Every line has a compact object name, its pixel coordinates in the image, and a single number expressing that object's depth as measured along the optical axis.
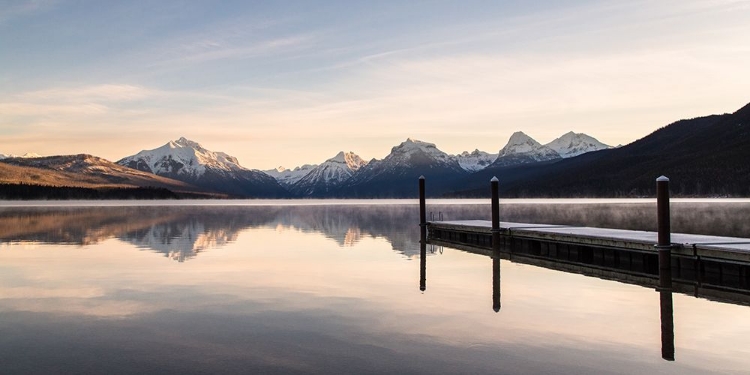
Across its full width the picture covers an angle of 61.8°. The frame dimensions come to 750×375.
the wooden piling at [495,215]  39.89
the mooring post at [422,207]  51.25
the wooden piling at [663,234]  23.44
